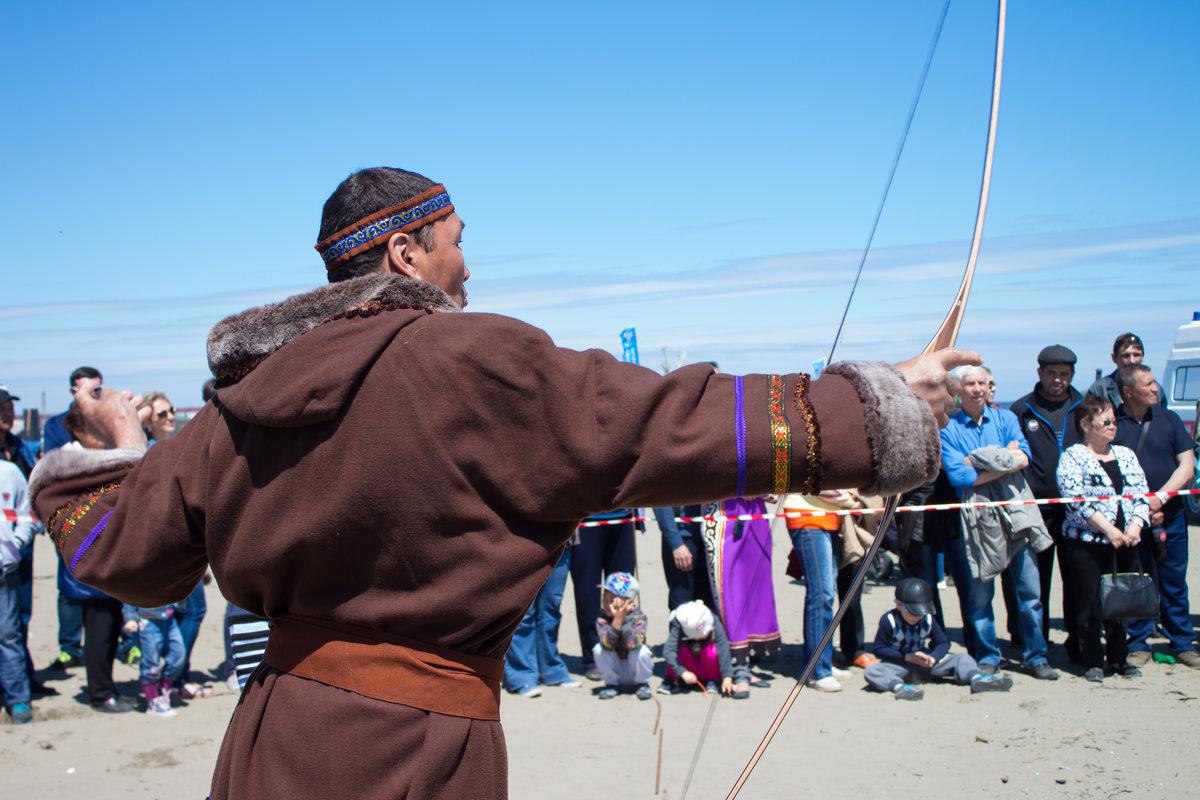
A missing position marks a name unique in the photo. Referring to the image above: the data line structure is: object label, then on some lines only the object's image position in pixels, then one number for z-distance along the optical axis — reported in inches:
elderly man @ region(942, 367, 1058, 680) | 240.5
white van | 435.2
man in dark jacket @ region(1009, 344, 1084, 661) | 257.1
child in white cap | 236.4
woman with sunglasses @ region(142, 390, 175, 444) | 232.1
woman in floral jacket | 238.7
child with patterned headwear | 238.4
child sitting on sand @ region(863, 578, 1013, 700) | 235.3
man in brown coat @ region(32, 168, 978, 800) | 52.2
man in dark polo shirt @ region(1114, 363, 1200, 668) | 251.9
